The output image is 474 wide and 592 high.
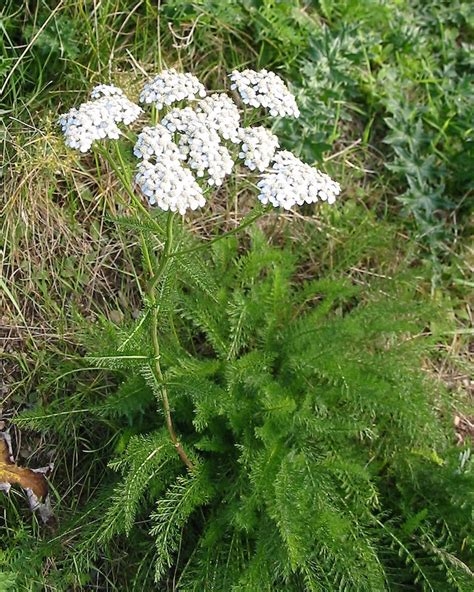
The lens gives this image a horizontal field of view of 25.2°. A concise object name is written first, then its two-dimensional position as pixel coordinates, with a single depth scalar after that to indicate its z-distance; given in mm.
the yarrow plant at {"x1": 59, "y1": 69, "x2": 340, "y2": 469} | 381
